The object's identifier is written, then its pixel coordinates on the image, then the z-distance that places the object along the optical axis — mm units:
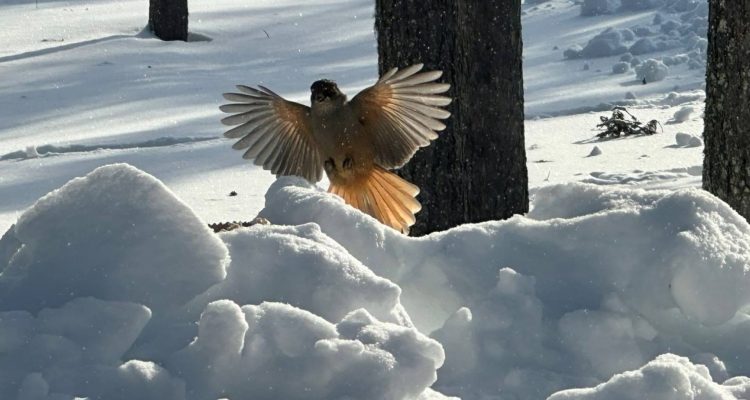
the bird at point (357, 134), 9094
